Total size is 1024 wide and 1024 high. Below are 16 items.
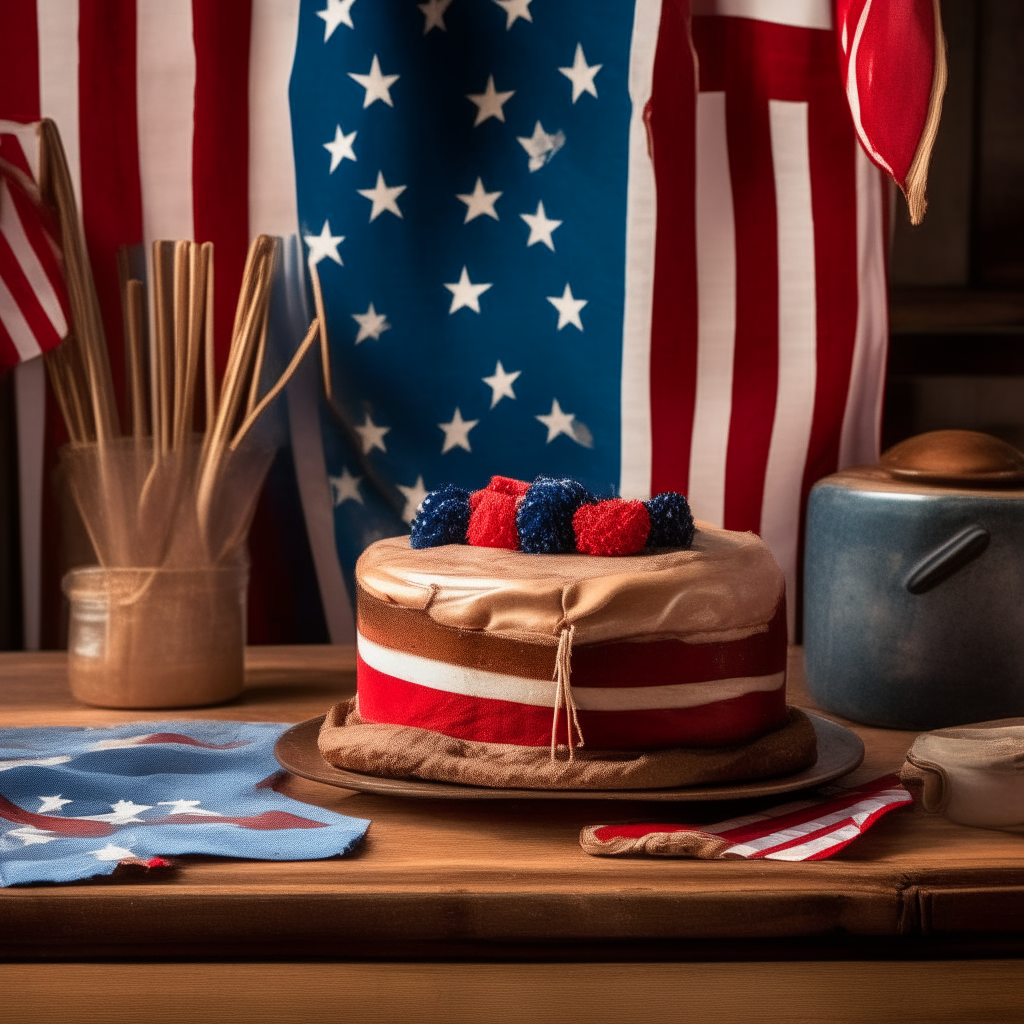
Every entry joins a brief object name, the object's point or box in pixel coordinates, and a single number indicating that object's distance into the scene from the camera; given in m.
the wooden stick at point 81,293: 1.94
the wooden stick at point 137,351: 1.95
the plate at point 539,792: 1.70
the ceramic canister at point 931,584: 1.84
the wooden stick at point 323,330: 1.99
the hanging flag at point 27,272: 1.99
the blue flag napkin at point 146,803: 1.68
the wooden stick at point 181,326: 1.93
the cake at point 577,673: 1.70
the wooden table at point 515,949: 1.64
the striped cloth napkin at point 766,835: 1.68
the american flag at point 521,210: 2.04
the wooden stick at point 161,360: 1.93
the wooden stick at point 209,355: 1.95
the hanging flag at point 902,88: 1.85
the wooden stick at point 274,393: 1.94
